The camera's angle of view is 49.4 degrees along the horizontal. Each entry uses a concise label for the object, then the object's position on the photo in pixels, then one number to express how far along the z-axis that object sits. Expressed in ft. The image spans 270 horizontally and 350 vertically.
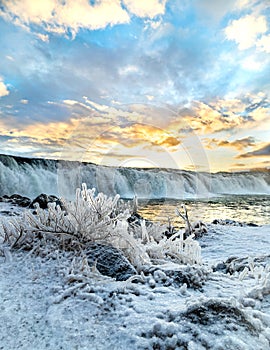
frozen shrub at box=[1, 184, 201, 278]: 6.98
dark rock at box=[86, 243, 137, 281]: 6.16
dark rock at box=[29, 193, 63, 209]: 24.02
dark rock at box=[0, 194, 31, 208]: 26.72
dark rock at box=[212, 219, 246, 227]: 24.44
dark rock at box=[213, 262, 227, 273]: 8.37
